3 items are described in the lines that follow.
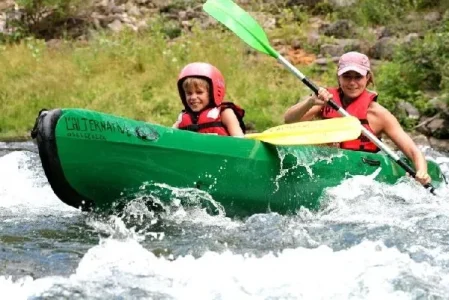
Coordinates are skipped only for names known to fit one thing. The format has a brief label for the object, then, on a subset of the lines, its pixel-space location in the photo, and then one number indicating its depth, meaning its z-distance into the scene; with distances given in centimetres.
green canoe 851
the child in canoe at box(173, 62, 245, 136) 984
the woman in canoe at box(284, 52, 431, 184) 1050
